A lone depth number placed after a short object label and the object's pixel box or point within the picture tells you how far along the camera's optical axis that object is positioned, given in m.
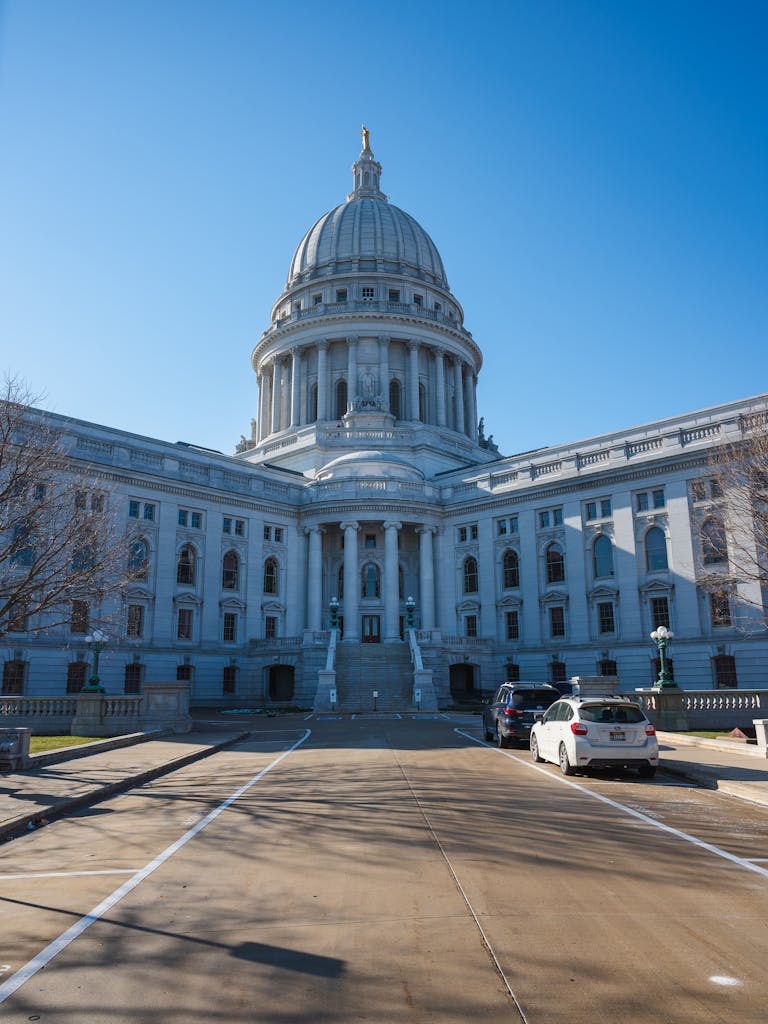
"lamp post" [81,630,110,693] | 29.31
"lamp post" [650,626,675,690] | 31.17
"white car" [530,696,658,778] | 16.72
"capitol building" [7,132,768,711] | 47.31
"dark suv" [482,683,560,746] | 23.25
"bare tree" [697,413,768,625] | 30.69
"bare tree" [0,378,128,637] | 23.66
